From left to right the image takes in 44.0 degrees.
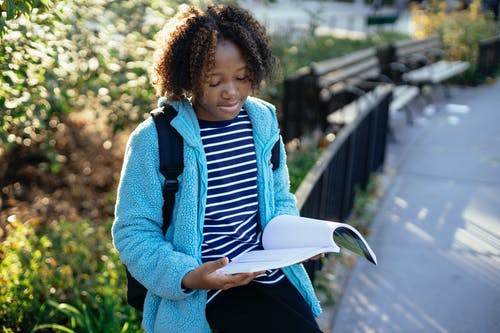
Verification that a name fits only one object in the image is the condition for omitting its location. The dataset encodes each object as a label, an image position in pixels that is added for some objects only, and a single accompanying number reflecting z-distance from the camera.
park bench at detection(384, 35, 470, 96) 8.92
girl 1.90
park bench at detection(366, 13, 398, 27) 13.65
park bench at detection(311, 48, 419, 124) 6.68
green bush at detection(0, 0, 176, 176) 2.72
